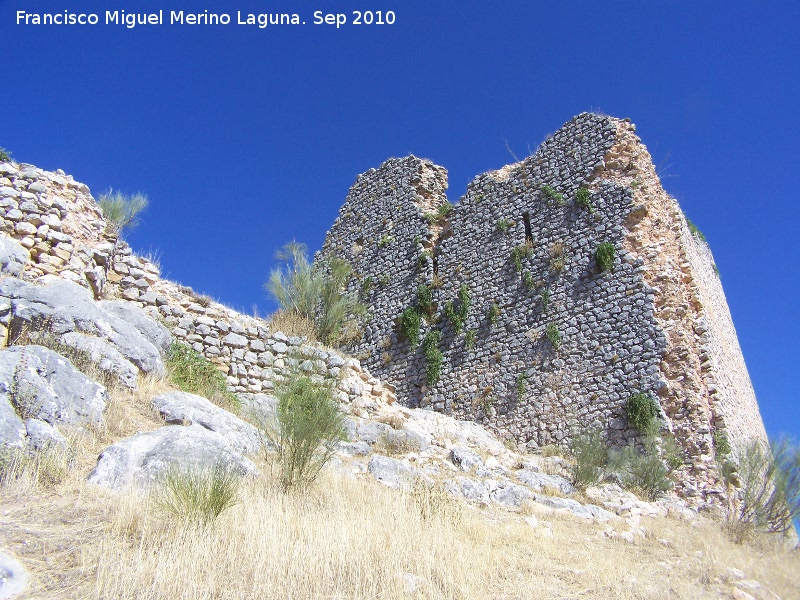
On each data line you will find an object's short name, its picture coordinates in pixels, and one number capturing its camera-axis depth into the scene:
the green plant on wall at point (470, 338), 12.82
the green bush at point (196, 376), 8.55
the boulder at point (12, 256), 7.45
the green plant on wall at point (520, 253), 12.69
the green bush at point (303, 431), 5.90
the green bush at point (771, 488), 7.30
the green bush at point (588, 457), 8.63
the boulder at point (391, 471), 6.67
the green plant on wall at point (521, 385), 11.76
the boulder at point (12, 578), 3.18
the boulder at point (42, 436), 4.99
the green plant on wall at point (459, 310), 13.19
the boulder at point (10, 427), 4.83
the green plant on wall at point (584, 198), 12.12
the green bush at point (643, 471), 8.94
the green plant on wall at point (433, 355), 13.13
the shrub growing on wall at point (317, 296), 14.27
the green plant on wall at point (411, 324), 13.78
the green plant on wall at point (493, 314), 12.65
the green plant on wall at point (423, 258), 14.34
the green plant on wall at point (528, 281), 12.34
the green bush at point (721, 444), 9.82
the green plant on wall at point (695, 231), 15.51
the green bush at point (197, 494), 4.22
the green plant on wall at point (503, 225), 13.26
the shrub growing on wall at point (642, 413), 10.02
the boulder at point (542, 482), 8.11
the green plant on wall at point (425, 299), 13.87
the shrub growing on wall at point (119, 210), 10.73
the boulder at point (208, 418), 6.67
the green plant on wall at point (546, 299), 12.01
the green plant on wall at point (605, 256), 11.41
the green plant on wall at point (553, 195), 12.58
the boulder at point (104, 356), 6.82
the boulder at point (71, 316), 6.88
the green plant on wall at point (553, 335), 11.58
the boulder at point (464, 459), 8.35
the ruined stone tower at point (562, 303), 10.55
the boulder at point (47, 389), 5.42
